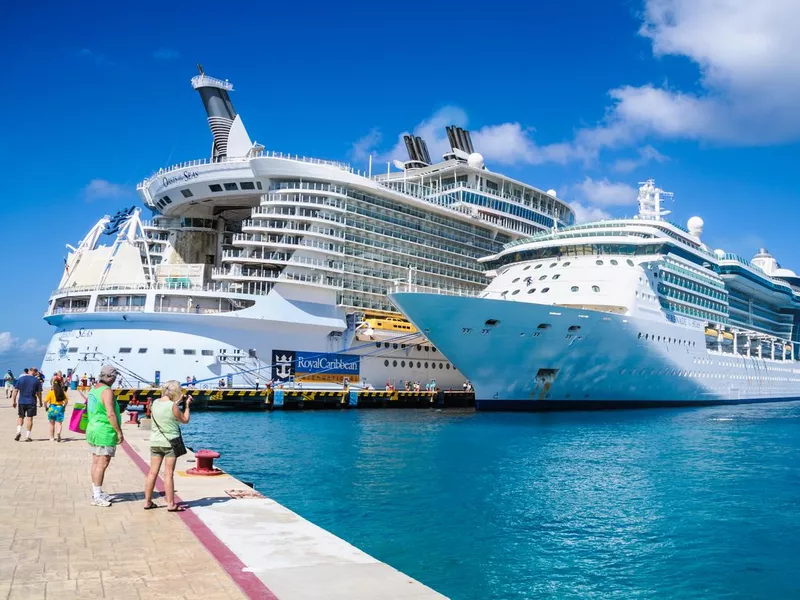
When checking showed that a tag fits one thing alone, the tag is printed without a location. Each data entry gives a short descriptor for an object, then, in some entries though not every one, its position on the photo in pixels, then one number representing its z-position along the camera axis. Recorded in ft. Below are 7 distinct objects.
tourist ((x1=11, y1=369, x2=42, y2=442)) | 52.70
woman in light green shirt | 30.71
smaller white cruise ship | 118.48
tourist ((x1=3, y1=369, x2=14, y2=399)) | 167.25
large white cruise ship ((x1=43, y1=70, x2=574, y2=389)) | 133.18
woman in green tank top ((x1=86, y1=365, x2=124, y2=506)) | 30.76
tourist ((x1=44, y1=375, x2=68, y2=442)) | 56.29
